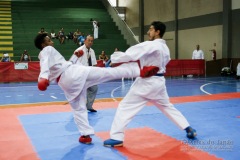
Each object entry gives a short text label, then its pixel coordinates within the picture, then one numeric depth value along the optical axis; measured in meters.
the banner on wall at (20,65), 15.14
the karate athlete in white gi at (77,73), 4.38
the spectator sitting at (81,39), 19.55
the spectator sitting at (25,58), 18.16
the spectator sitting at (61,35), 21.03
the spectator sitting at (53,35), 20.40
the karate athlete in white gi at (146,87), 4.38
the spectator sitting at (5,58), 16.92
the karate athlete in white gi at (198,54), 18.97
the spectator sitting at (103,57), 17.49
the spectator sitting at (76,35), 20.92
